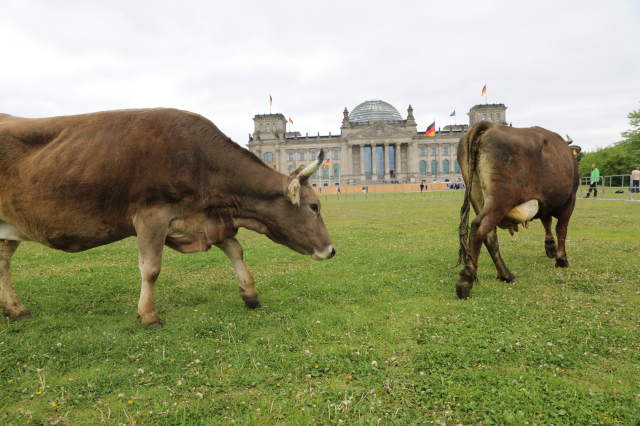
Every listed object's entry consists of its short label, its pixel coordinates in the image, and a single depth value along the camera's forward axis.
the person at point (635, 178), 24.52
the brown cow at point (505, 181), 5.24
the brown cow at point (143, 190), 4.27
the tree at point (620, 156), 51.51
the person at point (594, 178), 26.64
